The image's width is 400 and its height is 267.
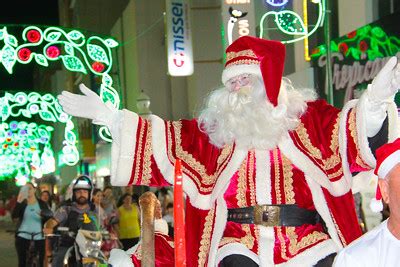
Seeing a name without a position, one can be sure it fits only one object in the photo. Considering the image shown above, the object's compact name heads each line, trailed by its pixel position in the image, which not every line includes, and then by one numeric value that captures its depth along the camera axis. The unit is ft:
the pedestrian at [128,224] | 43.50
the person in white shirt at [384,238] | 11.19
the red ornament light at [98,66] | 56.77
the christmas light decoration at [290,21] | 44.36
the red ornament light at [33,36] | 55.57
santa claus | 16.12
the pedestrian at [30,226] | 43.70
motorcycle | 30.01
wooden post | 16.74
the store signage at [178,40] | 66.54
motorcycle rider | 32.78
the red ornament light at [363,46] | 41.49
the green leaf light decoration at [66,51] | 53.98
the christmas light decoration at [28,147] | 95.83
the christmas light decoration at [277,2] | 45.01
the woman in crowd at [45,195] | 52.77
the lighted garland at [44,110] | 66.33
